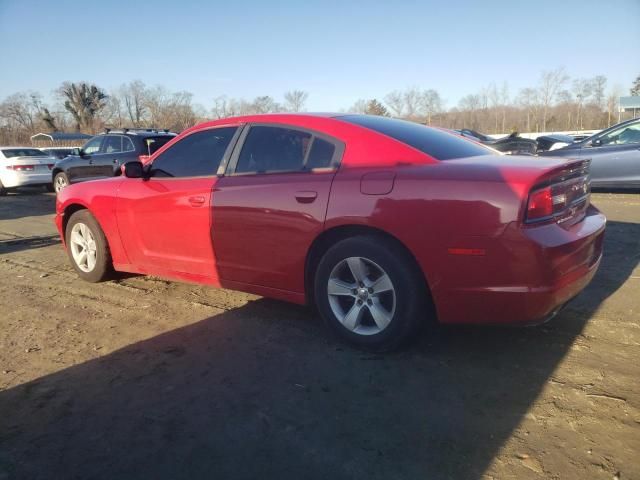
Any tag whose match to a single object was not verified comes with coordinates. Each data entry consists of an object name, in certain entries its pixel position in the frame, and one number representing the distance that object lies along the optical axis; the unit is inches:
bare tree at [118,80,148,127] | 2685.0
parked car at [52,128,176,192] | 405.7
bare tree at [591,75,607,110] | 2212.1
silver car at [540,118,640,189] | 355.6
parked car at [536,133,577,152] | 575.9
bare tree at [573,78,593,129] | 2191.2
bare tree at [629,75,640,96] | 2819.9
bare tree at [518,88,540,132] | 2244.8
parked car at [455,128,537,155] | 470.7
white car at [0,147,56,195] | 545.3
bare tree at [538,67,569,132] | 2187.7
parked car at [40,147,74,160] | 734.5
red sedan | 103.8
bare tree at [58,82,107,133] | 2910.9
